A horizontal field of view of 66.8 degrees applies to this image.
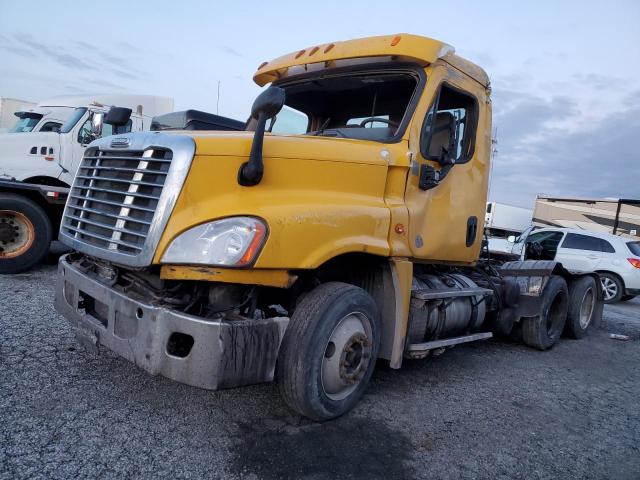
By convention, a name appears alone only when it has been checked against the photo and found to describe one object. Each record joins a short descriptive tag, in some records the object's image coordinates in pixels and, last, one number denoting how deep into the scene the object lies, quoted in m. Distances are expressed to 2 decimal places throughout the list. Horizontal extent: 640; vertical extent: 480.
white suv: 11.64
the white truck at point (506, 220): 25.94
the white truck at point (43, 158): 6.39
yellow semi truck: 2.71
